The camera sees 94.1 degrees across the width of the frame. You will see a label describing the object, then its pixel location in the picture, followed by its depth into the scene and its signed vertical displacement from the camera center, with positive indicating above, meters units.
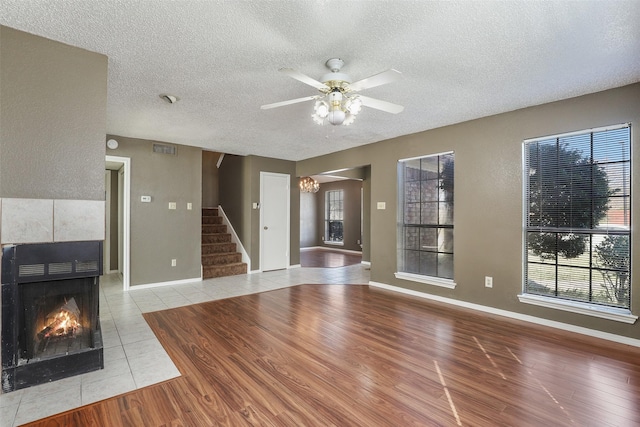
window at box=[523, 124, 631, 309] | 2.93 -0.02
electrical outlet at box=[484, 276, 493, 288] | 3.74 -0.85
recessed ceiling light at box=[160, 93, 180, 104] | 3.11 +1.23
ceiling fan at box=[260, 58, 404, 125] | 2.30 +0.94
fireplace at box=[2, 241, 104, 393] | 2.03 -0.72
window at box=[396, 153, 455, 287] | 4.30 -0.06
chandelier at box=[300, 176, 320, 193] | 8.55 +0.87
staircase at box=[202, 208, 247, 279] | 5.96 -0.82
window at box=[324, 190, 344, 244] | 10.39 -0.11
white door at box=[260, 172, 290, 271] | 6.50 -0.16
